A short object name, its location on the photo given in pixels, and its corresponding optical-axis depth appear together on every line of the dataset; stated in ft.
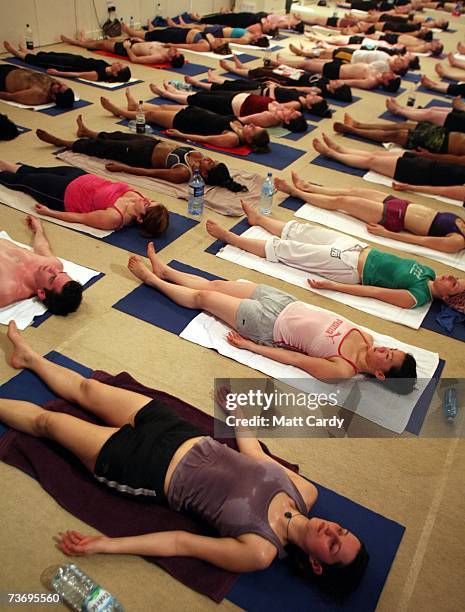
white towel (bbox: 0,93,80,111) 16.55
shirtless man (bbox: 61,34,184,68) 22.12
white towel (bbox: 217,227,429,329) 10.15
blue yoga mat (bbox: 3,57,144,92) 19.15
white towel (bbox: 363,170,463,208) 14.84
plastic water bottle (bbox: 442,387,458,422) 8.31
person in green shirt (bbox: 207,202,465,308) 10.07
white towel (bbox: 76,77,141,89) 19.16
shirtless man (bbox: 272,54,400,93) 22.97
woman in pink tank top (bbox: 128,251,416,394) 8.07
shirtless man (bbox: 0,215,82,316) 8.79
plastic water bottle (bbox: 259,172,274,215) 12.69
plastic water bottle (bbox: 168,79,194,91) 19.30
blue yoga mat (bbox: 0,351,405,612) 5.74
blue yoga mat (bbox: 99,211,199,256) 11.07
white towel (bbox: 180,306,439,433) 8.13
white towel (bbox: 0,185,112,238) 11.30
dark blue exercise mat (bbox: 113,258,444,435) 9.17
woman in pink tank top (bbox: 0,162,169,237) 11.07
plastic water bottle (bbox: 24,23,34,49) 20.94
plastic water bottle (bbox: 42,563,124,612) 5.42
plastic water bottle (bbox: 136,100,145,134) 15.48
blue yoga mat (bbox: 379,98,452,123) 20.58
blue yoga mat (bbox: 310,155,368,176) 15.78
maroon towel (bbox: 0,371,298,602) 5.82
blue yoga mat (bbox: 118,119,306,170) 15.49
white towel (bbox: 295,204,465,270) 12.13
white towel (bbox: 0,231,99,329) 8.75
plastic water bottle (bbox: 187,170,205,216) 12.01
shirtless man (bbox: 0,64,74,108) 16.47
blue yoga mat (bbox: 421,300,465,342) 9.97
